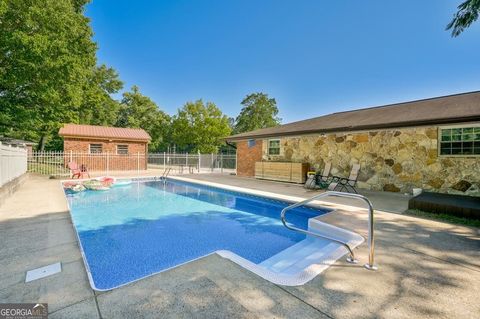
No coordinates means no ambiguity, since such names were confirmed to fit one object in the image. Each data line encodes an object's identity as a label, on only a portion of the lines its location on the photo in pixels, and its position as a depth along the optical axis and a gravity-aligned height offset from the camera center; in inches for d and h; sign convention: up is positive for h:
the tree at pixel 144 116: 1382.9 +257.2
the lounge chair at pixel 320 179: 389.7 -37.9
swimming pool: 161.0 -75.9
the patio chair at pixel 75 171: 493.0 -38.8
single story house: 290.0 +25.2
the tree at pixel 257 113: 1737.2 +362.4
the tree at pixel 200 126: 1310.3 +183.9
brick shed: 655.8 +28.4
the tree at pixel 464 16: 220.1 +152.3
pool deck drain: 102.0 -57.3
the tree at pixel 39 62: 442.5 +197.2
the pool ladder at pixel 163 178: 567.1 -58.6
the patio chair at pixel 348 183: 362.0 -41.5
